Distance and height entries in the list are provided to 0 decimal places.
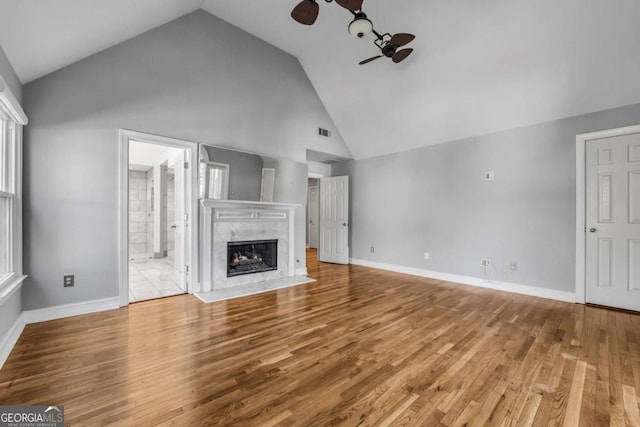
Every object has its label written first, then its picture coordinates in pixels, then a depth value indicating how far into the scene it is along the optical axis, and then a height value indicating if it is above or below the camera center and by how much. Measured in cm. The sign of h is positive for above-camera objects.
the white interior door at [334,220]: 638 -19
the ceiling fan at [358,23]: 231 +183
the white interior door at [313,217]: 909 -16
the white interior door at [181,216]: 394 -6
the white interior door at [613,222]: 333 -11
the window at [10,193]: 242 +17
